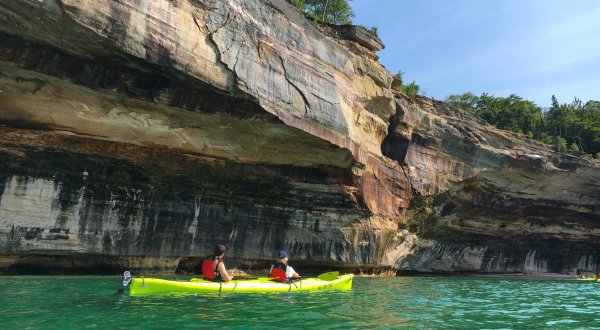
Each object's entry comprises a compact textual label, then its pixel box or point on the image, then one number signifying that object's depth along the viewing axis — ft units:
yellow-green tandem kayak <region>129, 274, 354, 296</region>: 30.99
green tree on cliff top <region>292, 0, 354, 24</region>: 111.75
